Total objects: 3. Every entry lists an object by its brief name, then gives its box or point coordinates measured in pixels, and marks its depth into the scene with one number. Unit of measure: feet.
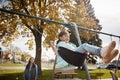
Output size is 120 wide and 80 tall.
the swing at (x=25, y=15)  4.68
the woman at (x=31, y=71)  11.31
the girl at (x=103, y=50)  4.83
